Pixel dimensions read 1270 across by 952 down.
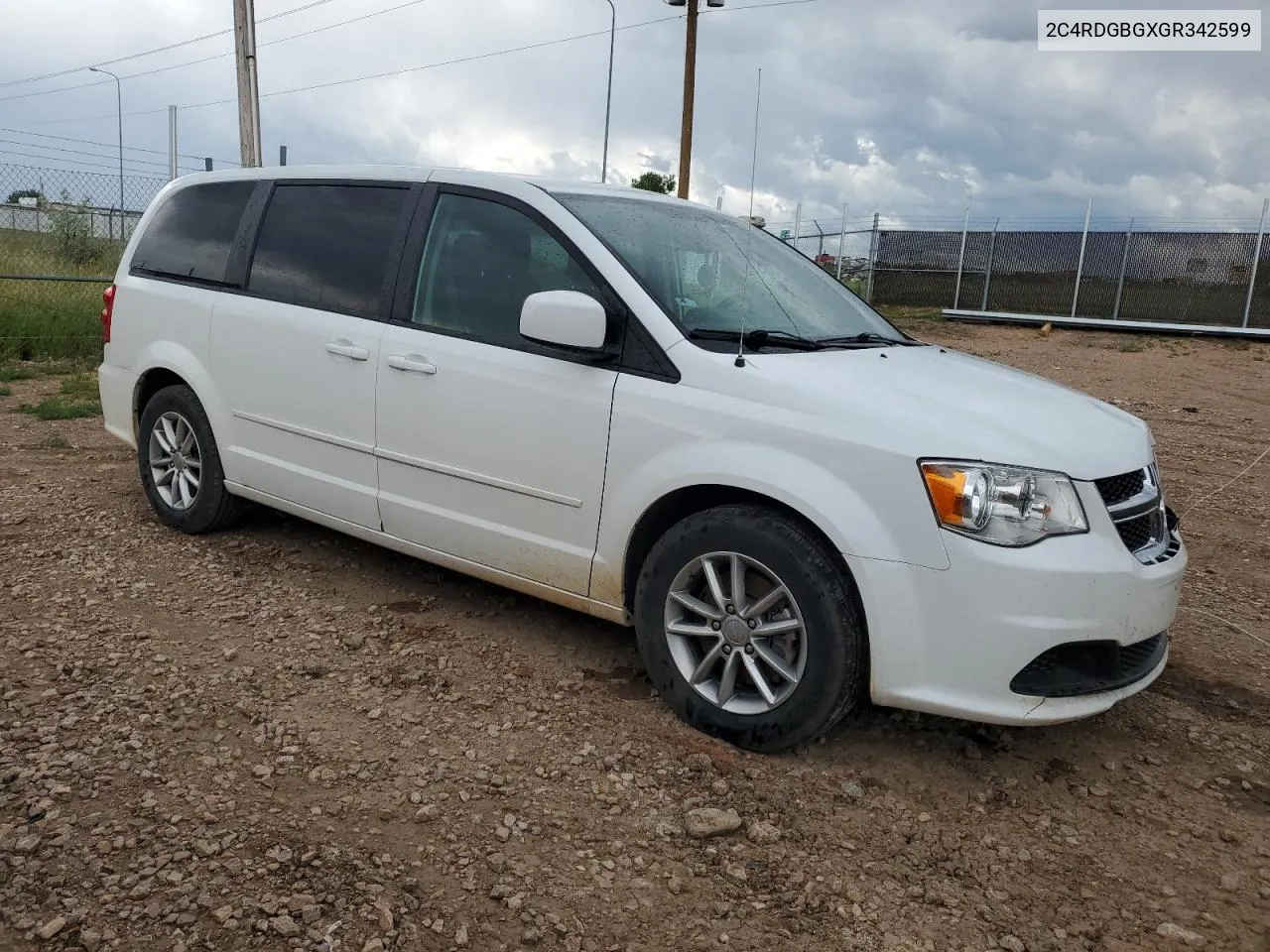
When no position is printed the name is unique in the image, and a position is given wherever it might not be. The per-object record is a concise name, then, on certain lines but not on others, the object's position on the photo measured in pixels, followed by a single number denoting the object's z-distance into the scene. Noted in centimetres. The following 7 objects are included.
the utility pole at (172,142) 1830
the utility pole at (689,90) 1917
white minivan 299
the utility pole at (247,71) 1537
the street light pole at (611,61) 2341
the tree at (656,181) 4641
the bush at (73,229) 1767
